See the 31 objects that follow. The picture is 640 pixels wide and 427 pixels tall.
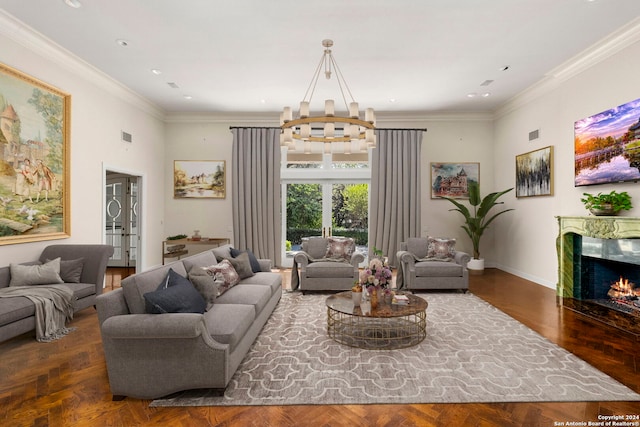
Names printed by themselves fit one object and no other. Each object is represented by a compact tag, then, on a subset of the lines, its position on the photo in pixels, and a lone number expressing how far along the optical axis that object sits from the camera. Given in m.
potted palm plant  6.82
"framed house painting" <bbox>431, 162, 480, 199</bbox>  7.55
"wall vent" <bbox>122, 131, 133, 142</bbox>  6.10
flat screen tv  4.04
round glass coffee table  3.31
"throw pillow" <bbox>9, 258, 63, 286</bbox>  3.70
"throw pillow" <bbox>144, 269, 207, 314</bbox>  2.46
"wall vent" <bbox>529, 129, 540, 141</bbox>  6.01
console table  7.07
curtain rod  7.42
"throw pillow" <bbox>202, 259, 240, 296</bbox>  3.70
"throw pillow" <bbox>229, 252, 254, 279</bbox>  4.34
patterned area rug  2.43
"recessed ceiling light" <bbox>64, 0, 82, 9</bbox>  3.49
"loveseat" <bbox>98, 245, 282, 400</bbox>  2.30
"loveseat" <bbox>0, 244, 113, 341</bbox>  3.68
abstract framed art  5.66
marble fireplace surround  3.88
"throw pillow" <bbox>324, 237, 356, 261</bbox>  5.63
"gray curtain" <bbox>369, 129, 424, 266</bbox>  7.30
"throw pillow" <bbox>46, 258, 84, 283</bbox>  4.14
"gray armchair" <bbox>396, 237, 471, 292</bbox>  5.39
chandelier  3.88
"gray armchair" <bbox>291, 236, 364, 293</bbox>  5.35
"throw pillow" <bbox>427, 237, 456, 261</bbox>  5.66
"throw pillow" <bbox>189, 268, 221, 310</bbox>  3.21
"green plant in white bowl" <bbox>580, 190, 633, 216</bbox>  4.13
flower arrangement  3.49
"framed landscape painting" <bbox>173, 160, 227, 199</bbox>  7.60
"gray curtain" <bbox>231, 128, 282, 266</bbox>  7.35
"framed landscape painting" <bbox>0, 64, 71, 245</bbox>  3.89
